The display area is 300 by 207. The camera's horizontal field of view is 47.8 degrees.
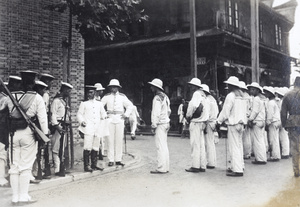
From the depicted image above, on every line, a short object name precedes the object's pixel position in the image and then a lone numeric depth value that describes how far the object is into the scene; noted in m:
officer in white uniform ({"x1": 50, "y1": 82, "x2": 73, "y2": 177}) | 7.29
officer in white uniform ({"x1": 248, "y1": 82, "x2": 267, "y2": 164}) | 9.07
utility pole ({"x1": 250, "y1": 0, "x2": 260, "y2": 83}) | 14.70
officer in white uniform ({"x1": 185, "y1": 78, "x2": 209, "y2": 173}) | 8.05
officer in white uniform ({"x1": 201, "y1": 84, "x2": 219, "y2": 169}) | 8.61
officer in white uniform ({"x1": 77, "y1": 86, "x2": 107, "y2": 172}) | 7.67
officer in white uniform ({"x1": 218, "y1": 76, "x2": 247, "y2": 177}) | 7.52
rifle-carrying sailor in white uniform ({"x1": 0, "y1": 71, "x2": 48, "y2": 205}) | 5.39
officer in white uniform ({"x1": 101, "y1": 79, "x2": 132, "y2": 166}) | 8.59
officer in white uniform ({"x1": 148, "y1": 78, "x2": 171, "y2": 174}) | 7.95
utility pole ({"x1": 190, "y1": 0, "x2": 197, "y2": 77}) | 13.63
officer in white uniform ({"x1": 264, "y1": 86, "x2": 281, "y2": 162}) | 9.70
